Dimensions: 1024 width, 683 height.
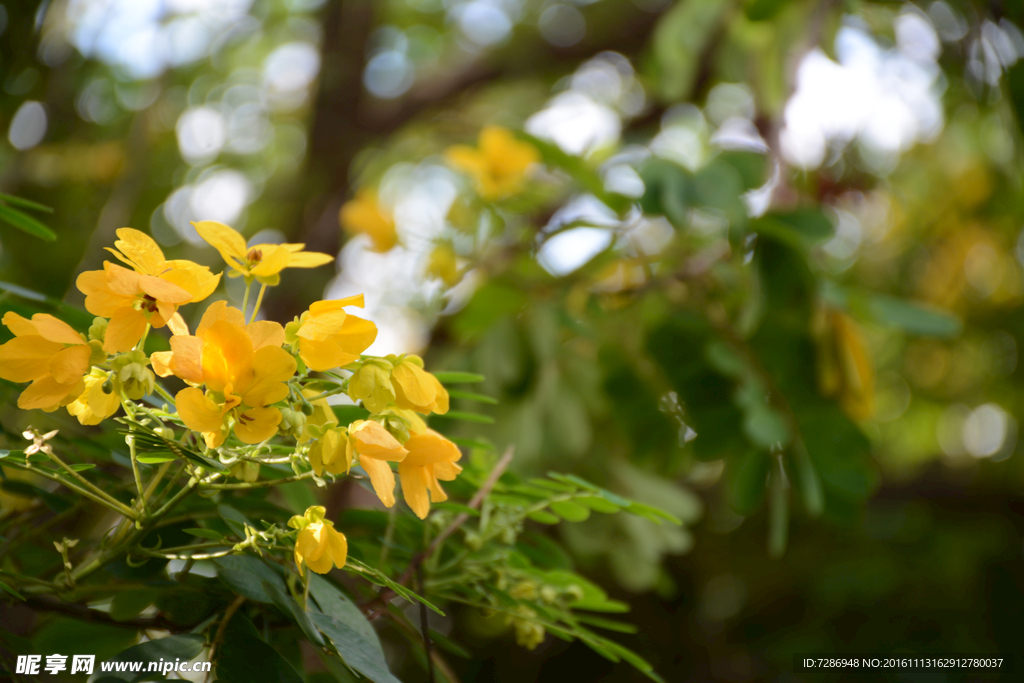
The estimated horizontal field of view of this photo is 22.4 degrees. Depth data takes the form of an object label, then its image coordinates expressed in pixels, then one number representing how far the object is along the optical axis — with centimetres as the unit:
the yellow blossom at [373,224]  155
